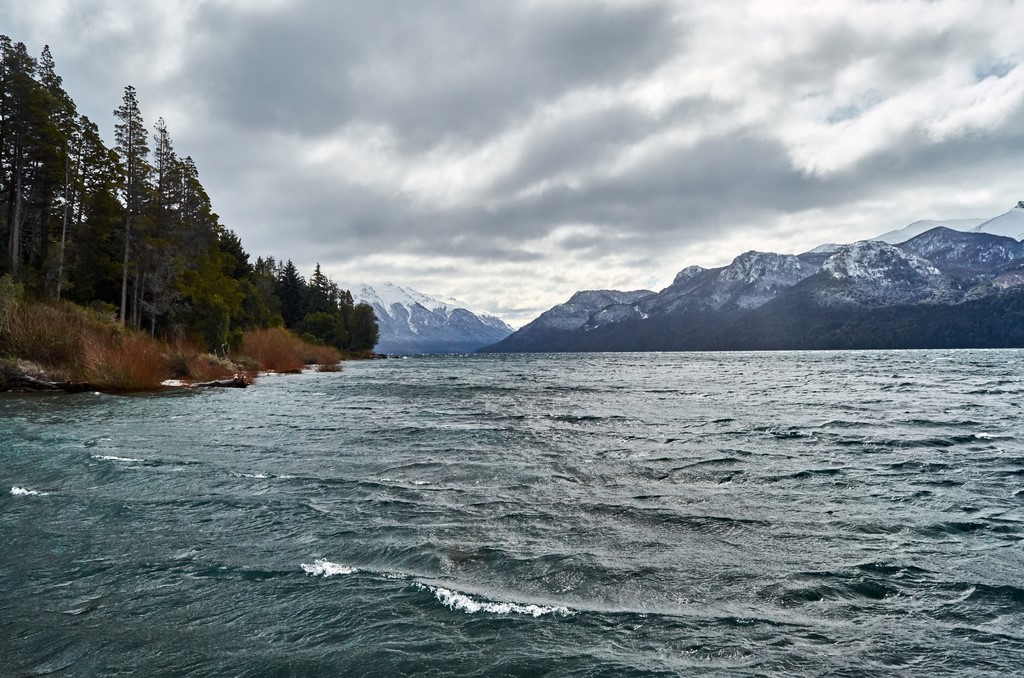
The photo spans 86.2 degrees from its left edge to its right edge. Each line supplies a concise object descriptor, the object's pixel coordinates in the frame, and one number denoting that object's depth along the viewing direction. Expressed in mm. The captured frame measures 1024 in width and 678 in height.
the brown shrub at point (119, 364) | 29297
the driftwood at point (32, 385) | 27688
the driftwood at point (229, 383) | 37469
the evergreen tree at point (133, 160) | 45131
